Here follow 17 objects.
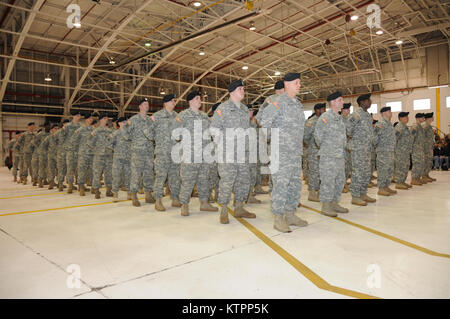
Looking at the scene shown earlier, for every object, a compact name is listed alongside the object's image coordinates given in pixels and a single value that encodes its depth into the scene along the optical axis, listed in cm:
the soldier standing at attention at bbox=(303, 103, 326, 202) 530
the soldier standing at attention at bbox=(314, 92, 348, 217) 402
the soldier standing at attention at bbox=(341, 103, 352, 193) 641
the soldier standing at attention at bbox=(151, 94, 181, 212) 469
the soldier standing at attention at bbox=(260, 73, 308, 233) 336
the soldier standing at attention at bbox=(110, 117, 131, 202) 556
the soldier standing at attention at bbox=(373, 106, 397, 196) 565
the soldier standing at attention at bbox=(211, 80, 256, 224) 376
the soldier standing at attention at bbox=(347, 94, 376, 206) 486
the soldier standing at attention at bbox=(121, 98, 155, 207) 500
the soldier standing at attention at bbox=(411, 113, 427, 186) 732
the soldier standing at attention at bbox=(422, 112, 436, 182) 768
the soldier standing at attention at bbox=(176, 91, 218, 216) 422
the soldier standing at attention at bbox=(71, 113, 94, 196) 630
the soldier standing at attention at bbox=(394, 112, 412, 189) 689
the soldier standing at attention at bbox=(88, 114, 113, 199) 607
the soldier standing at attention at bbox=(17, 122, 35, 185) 910
